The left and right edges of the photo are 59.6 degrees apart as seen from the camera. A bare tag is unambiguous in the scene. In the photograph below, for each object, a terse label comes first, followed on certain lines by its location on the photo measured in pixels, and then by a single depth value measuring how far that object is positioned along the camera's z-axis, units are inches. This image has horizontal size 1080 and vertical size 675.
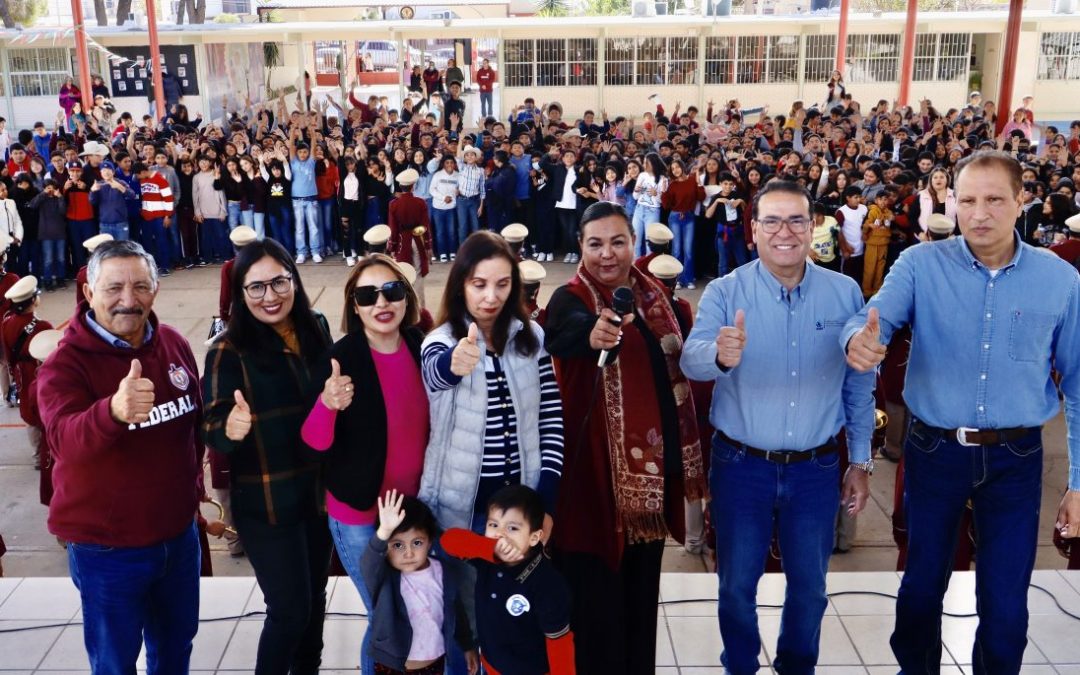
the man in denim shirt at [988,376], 108.9
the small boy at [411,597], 109.3
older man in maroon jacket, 105.3
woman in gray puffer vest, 108.0
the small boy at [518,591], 105.6
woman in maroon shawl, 114.1
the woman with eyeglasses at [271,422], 108.9
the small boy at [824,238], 364.2
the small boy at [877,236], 368.8
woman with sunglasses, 108.9
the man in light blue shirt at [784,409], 111.7
